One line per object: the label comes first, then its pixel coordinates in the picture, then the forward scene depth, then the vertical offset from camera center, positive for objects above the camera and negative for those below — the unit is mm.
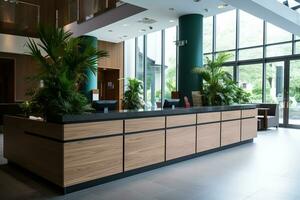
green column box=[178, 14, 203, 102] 7418 +1247
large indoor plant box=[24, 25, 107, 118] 3703 +374
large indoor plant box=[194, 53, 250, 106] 6746 +340
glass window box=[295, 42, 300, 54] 9453 +1738
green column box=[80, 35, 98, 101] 10234 +436
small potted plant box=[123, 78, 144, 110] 8500 +23
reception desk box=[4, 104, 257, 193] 3406 -679
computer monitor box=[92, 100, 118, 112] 4284 -148
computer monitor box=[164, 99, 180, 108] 5738 -125
